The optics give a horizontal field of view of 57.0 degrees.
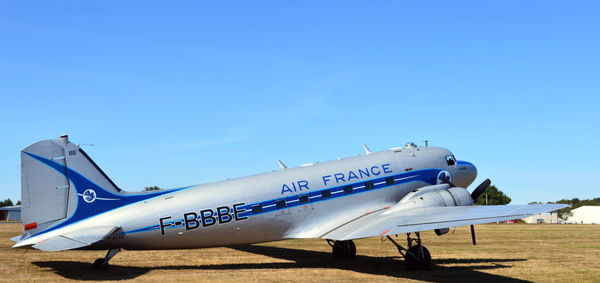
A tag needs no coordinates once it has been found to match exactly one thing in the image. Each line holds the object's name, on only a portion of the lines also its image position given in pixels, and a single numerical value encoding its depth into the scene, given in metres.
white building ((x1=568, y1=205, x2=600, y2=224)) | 97.03
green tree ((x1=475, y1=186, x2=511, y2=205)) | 135.35
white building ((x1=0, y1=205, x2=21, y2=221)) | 100.78
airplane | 16.77
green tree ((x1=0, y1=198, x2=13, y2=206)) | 145.25
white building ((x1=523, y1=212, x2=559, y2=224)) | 99.05
